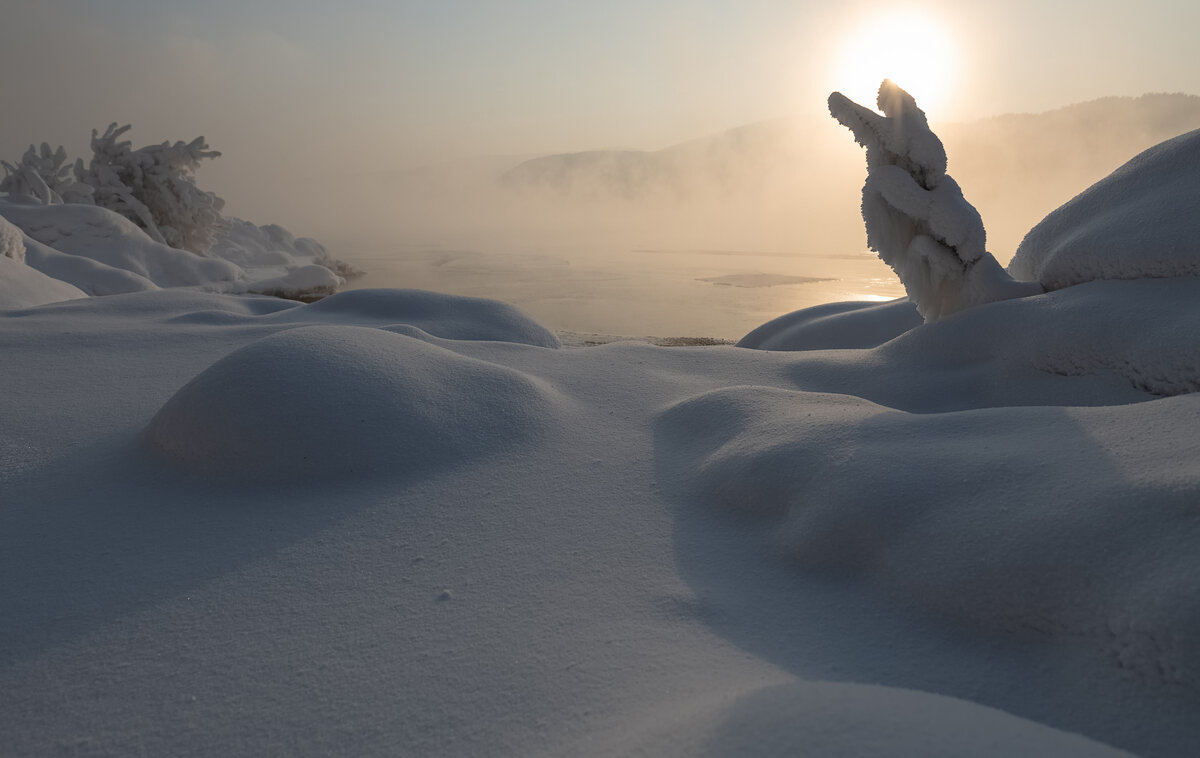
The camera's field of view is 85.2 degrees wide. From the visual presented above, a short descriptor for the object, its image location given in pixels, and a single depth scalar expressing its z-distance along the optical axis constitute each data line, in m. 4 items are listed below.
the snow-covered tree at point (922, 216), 4.21
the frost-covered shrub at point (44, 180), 15.62
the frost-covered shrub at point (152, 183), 15.45
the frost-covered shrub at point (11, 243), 8.51
